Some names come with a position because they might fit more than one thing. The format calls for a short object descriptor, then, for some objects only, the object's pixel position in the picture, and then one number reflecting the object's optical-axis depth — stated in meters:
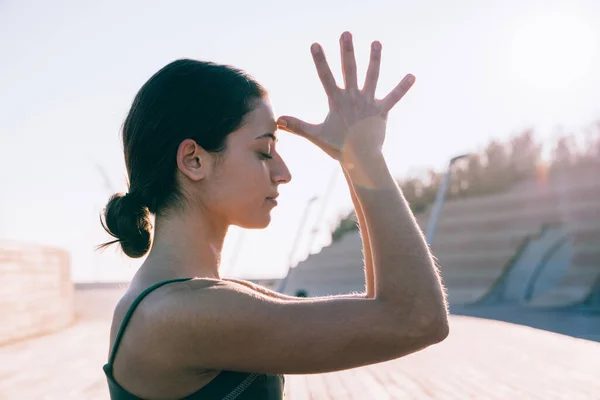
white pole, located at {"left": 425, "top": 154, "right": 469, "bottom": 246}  25.43
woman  1.44
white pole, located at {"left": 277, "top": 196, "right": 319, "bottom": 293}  36.04
